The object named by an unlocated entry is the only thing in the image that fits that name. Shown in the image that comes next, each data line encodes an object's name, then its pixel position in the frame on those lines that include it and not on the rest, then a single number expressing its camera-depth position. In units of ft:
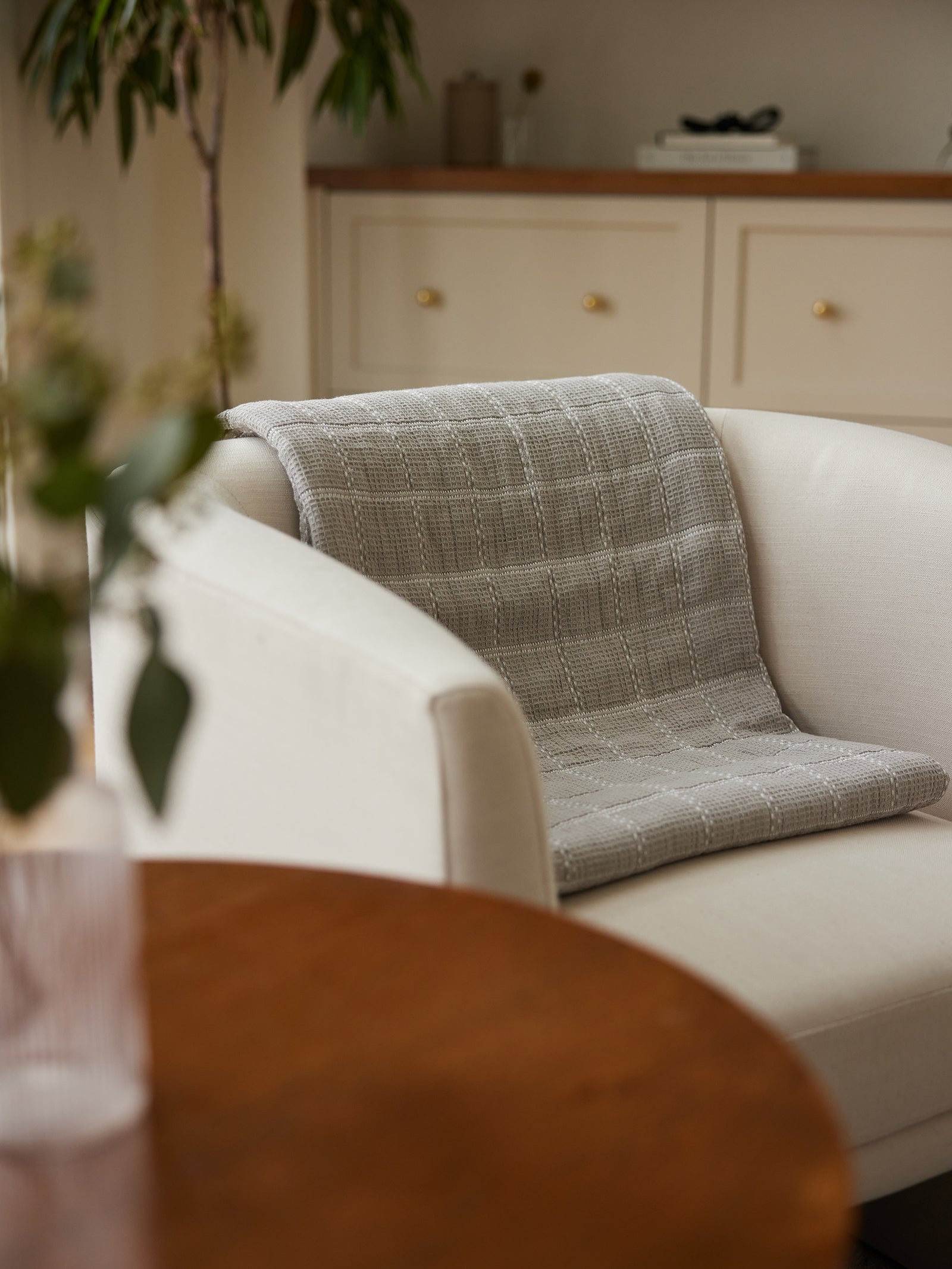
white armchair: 3.24
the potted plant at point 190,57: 8.26
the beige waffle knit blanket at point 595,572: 4.49
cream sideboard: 9.00
